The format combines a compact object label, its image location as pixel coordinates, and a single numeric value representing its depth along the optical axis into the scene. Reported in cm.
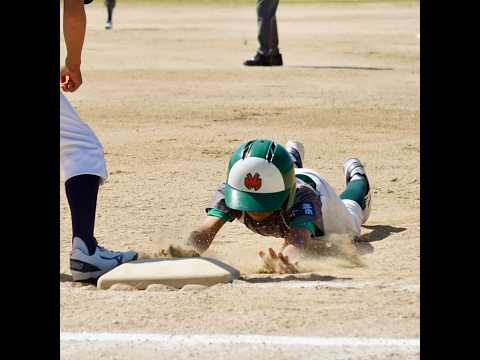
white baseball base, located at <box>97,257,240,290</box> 963
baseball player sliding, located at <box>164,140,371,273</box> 1080
